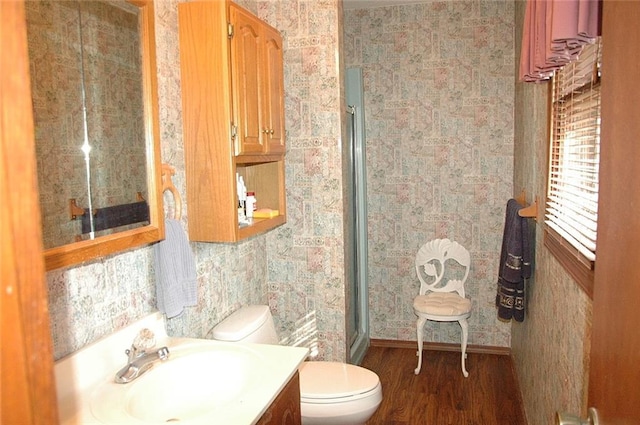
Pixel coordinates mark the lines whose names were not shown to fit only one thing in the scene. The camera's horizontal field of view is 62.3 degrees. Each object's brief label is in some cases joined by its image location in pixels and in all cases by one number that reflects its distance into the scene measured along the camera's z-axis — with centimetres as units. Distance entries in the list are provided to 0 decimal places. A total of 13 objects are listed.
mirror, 135
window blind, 159
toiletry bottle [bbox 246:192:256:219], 243
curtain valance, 101
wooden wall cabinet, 204
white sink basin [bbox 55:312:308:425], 142
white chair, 366
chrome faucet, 161
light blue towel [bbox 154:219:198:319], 187
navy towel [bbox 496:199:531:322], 284
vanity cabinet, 158
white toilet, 229
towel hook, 187
